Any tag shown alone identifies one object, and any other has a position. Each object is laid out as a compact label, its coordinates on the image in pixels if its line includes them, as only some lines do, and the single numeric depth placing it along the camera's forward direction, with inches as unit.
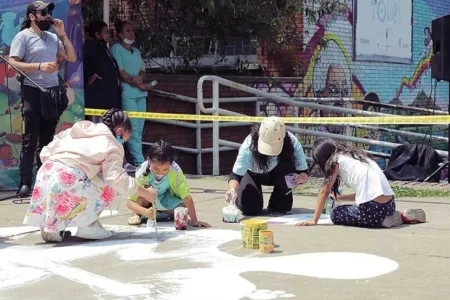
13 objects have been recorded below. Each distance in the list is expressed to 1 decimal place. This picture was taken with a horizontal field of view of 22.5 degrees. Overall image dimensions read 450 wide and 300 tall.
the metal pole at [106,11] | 626.1
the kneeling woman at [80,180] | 358.3
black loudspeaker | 659.6
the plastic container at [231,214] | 425.4
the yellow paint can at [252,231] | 349.0
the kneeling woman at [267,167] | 431.7
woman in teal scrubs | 614.3
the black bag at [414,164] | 660.0
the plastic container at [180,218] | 396.7
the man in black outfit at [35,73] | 491.9
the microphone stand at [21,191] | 485.3
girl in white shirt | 392.8
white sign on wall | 969.8
